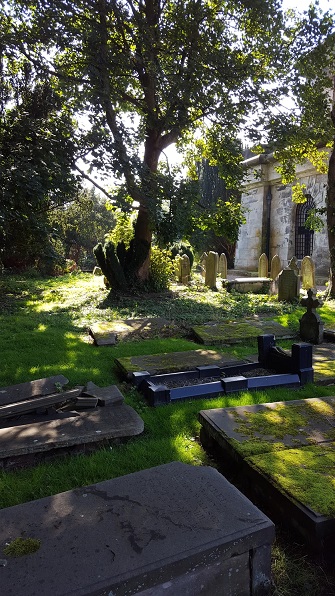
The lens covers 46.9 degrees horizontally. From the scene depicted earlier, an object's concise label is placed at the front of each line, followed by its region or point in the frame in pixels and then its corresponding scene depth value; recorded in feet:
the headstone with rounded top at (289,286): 33.24
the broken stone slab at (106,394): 11.37
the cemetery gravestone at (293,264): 40.73
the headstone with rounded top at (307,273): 40.70
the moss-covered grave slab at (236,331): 19.95
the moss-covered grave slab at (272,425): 8.20
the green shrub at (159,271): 38.91
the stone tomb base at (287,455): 5.97
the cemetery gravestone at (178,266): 46.78
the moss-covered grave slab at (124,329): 20.45
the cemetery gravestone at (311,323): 20.17
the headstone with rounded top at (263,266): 50.19
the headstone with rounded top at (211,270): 43.70
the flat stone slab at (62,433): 8.73
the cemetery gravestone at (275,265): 45.27
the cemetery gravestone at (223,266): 52.70
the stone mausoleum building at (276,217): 52.80
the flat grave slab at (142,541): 4.53
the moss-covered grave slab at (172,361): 14.78
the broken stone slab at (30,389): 11.46
